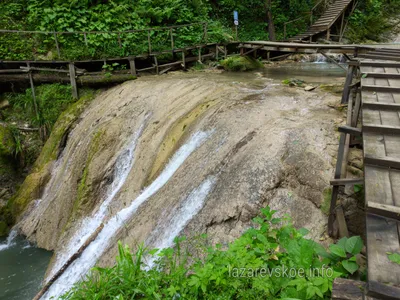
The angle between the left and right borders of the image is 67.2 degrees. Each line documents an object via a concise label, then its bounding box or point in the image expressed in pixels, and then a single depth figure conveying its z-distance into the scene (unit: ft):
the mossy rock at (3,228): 29.14
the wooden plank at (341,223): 11.54
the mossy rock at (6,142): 32.76
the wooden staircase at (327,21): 59.72
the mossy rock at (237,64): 40.73
